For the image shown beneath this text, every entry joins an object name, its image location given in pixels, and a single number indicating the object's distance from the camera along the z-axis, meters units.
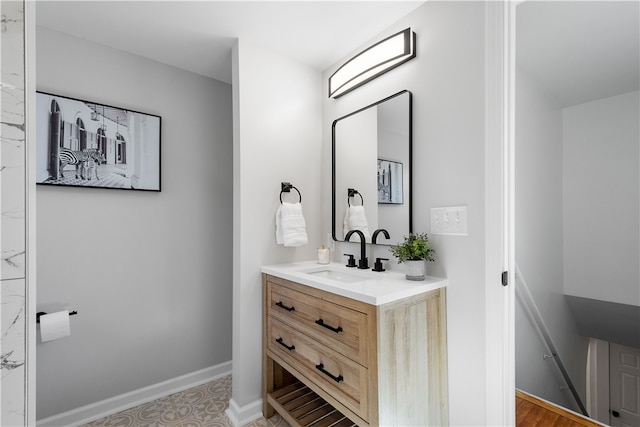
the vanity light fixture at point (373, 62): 1.58
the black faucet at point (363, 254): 1.78
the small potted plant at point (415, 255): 1.40
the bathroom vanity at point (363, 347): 1.17
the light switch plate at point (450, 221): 1.36
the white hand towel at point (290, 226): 1.88
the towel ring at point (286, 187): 1.97
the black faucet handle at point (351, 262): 1.85
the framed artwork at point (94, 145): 1.65
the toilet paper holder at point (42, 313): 1.60
